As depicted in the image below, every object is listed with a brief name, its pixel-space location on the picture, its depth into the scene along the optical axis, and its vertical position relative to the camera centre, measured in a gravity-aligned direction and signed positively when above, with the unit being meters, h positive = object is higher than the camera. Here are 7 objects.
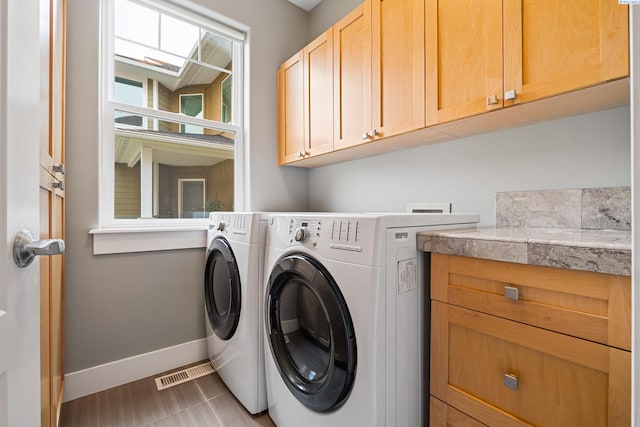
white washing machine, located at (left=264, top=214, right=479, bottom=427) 0.96 -0.39
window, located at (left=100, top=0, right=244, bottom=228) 1.88 +0.68
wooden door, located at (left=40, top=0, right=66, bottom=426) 0.92 -0.03
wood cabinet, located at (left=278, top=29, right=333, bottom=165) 1.92 +0.79
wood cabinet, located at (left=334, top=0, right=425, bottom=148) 1.40 +0.76
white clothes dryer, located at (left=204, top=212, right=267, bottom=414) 1.48 -0.51
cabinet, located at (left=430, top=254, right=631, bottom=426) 0.73 -0.42
